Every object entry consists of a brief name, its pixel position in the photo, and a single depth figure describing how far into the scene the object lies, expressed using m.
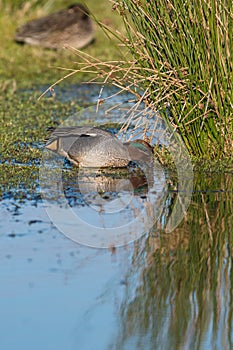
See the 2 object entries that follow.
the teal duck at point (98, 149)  10.29
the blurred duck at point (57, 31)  19.84
